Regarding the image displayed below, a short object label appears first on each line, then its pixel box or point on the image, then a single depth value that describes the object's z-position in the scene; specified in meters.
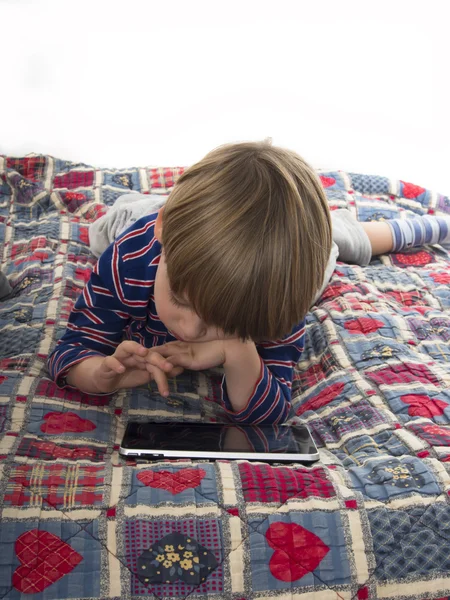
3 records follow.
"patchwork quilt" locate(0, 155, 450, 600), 0.73
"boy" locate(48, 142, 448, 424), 0.78
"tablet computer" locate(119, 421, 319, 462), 0.88
